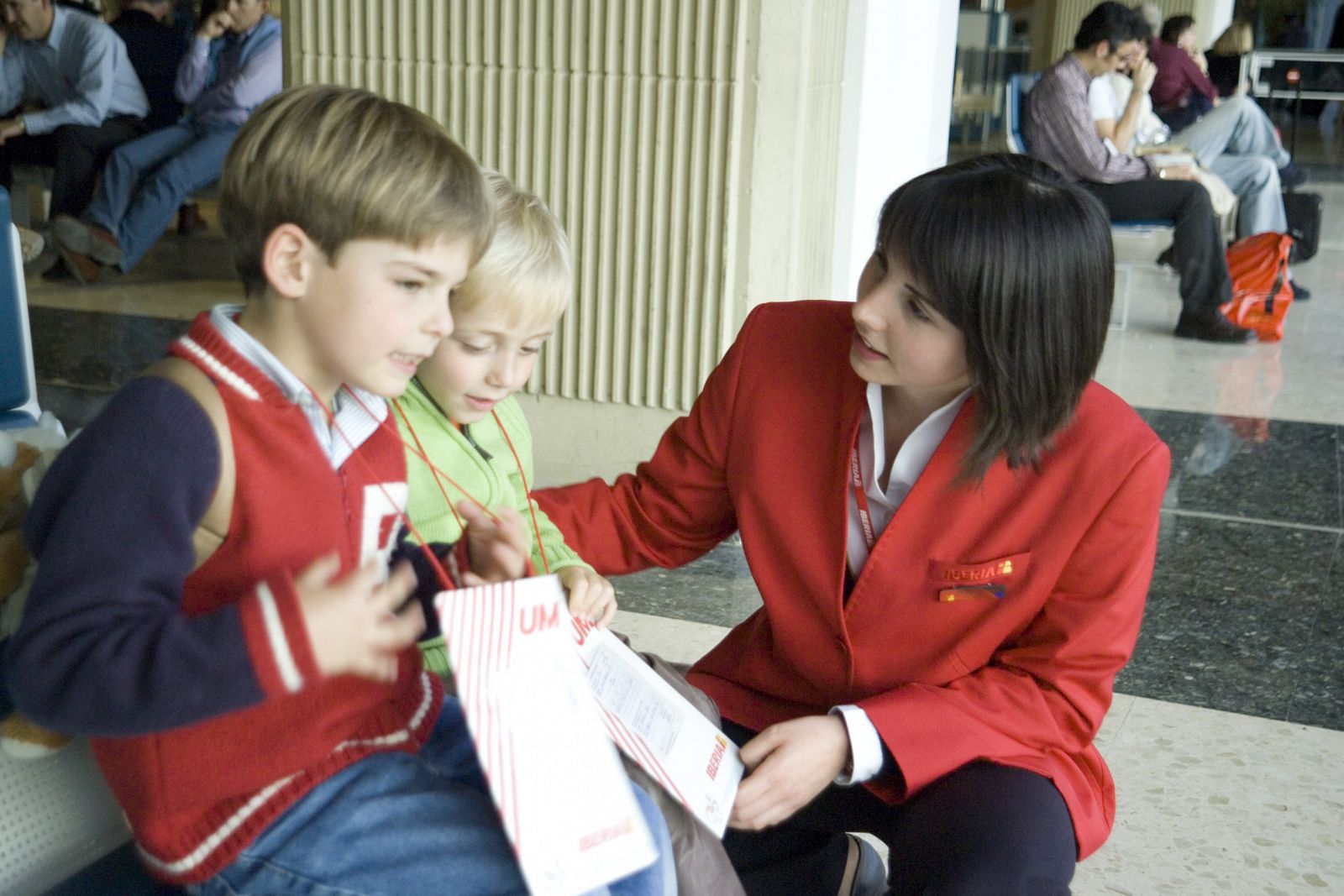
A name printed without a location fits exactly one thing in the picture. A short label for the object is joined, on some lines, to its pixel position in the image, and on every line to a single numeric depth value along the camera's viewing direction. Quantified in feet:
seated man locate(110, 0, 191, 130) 24.57
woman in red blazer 5.04
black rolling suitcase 26.68
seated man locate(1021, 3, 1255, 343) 20.56
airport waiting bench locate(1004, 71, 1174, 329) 21.59
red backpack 20.70
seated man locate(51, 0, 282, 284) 21.59
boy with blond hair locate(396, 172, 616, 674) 4.98
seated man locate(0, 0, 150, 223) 22.58
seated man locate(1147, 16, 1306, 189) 29.73
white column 12.23
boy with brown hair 3.36
